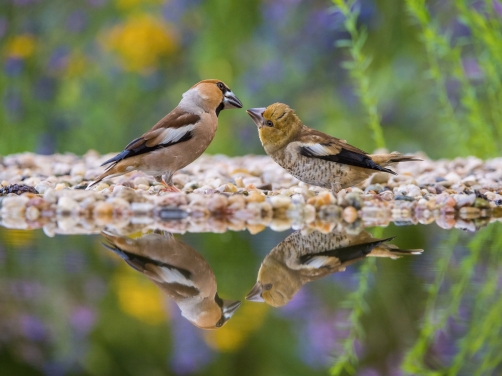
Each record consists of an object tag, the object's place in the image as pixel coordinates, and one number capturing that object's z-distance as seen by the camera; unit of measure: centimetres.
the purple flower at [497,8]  1224
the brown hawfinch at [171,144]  778
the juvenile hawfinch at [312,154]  737
